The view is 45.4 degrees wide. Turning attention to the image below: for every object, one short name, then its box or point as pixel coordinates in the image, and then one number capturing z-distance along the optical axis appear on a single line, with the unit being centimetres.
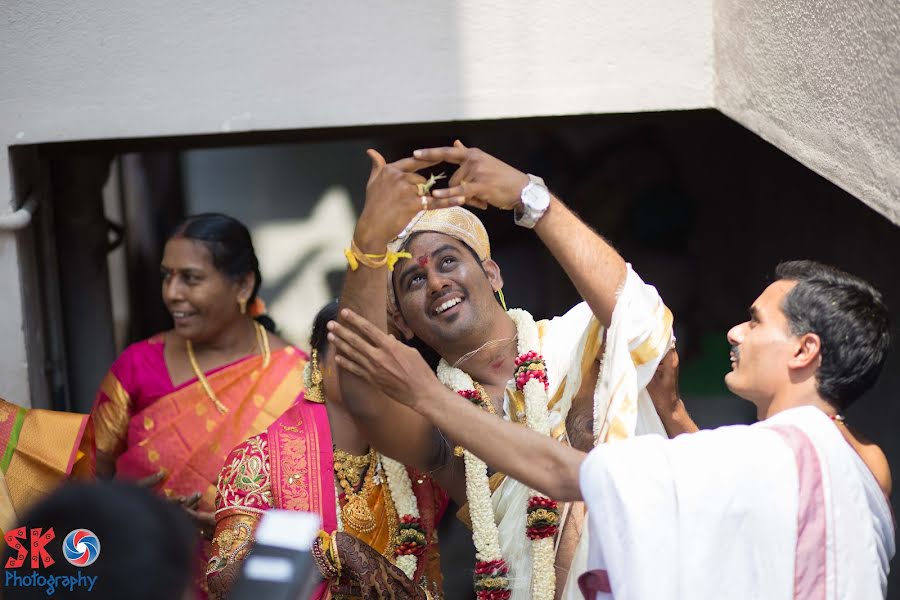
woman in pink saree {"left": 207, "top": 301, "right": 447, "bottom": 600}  309
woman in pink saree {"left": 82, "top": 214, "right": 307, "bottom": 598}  422
